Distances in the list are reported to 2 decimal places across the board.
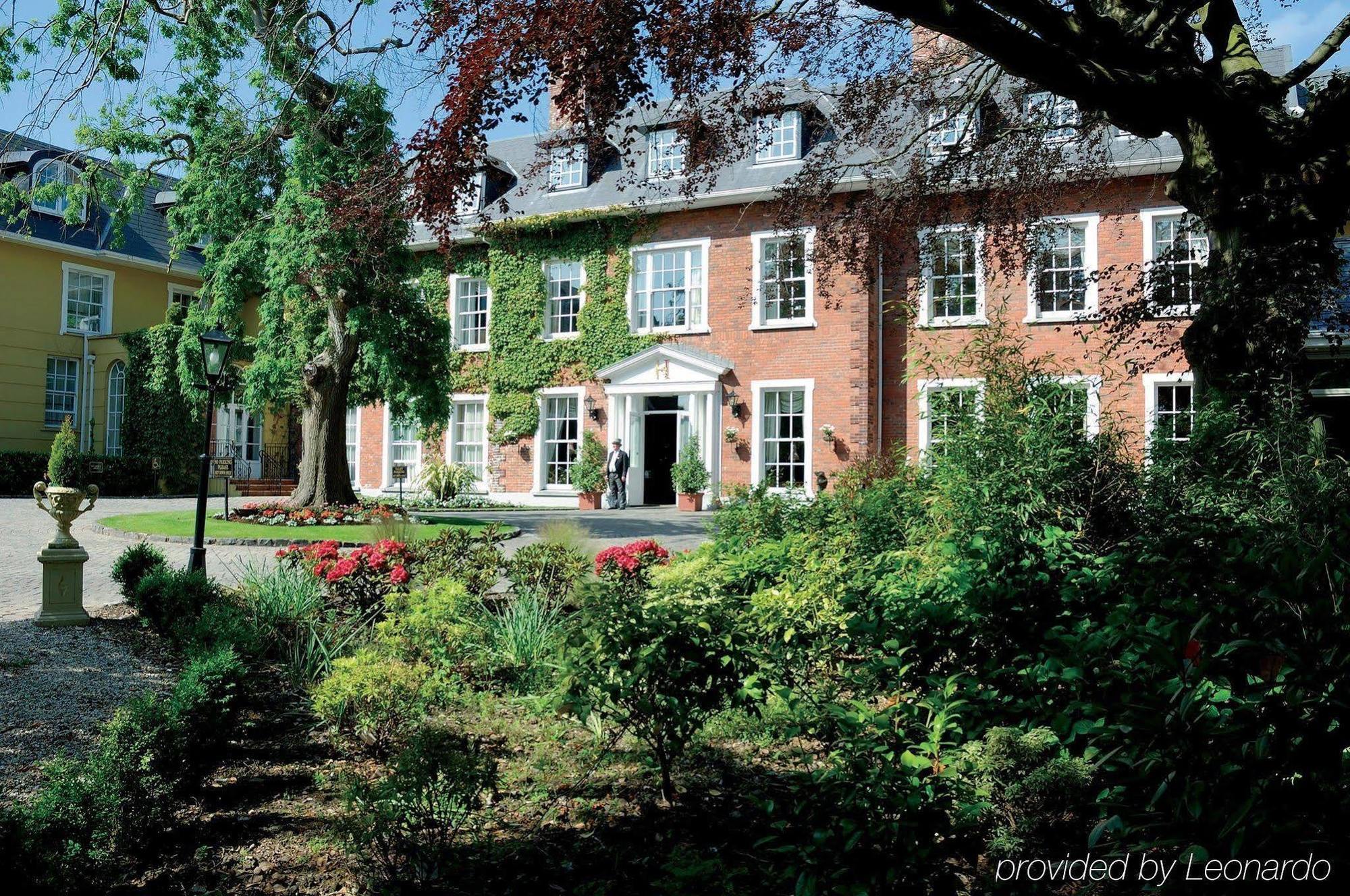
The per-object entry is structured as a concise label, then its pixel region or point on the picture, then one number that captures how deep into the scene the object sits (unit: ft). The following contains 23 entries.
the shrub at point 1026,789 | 8.70
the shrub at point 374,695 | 13.42
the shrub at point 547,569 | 22.81
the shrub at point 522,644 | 17.28
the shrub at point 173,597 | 19.95
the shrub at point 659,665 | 10.53
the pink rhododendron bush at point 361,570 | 20.77
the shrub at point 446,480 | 72.23
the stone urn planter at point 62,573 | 21.91
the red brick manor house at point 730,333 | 56.70
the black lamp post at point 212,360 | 28.45
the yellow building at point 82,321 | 79.05
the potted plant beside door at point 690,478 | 64.03
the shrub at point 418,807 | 9.16
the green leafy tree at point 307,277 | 45.19
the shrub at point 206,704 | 11.71
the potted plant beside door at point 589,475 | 67.56
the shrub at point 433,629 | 16.51
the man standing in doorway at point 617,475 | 65.92
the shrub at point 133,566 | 24.08
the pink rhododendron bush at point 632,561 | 20.71
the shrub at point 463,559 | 21.71
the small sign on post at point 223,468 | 43.01
